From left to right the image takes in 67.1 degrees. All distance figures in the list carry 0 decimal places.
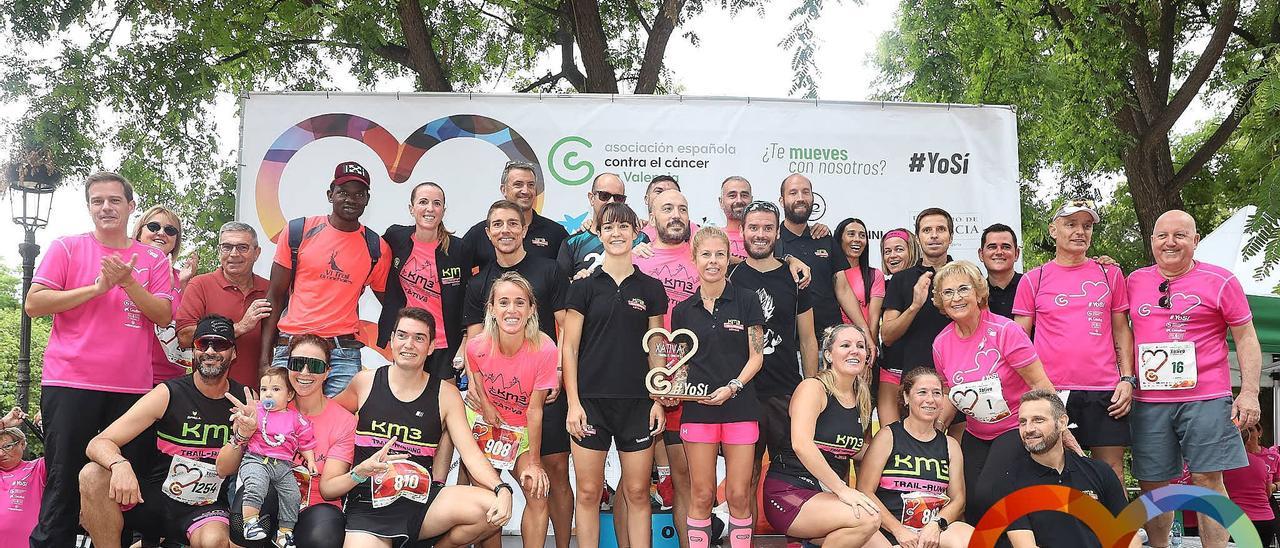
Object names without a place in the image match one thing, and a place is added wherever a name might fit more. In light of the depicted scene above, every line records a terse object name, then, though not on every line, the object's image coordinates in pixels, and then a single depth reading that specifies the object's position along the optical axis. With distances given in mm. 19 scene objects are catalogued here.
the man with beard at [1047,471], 4098
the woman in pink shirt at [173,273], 5172
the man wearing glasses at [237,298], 5094
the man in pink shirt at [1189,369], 4746
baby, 4215
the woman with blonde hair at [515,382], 4523
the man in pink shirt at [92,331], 4387
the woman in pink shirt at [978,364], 4676
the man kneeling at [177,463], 4297
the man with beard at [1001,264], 5300
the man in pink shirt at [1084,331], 4867
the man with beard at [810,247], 5340
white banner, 6598
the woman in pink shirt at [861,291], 5320
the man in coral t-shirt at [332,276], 5129
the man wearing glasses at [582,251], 5305
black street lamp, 7637
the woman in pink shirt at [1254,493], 5922
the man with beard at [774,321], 4949
